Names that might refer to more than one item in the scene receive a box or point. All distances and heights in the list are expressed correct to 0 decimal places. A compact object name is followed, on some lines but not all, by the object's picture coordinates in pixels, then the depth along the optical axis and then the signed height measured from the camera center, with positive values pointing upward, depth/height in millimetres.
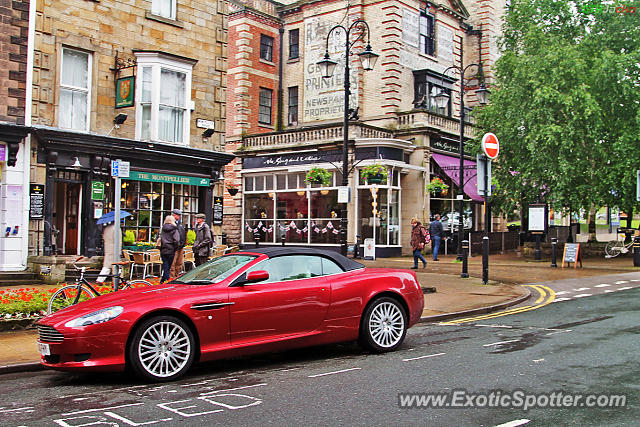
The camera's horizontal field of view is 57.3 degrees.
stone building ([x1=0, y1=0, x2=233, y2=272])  16031 +3644
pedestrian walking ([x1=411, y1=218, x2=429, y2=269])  21438 -324
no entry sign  16188 +2445
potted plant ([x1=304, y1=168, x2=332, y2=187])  27406 +2586
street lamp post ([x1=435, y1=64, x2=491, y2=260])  26156 +4954
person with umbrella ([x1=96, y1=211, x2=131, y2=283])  13891 -213
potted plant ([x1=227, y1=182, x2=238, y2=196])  25712 +1779
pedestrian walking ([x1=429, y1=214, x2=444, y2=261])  25447 -21
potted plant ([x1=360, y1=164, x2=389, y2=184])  26719 +2709
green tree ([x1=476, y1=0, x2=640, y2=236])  23500 +5375
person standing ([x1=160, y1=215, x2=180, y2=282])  13578 -264
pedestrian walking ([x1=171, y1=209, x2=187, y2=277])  13852 -592
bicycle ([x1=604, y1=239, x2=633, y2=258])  27125 -681
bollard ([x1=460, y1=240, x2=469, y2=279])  18375 -948
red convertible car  6473 -1024
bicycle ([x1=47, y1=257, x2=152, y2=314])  9875 -1132
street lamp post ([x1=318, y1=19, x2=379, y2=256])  17703 +4706
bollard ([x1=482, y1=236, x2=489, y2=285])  16642 -885
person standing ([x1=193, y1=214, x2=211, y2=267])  14855 -230
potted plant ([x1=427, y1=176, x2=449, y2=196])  28438 +2245
